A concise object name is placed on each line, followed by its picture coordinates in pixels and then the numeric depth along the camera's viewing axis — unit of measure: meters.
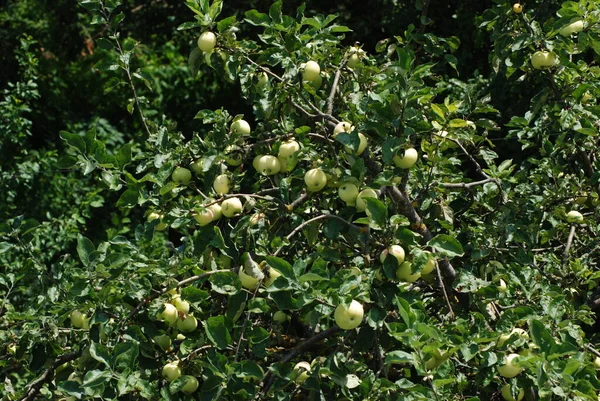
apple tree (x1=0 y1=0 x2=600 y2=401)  5.04
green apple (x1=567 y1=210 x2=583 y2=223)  5.75
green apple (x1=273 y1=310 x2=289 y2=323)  5.41
